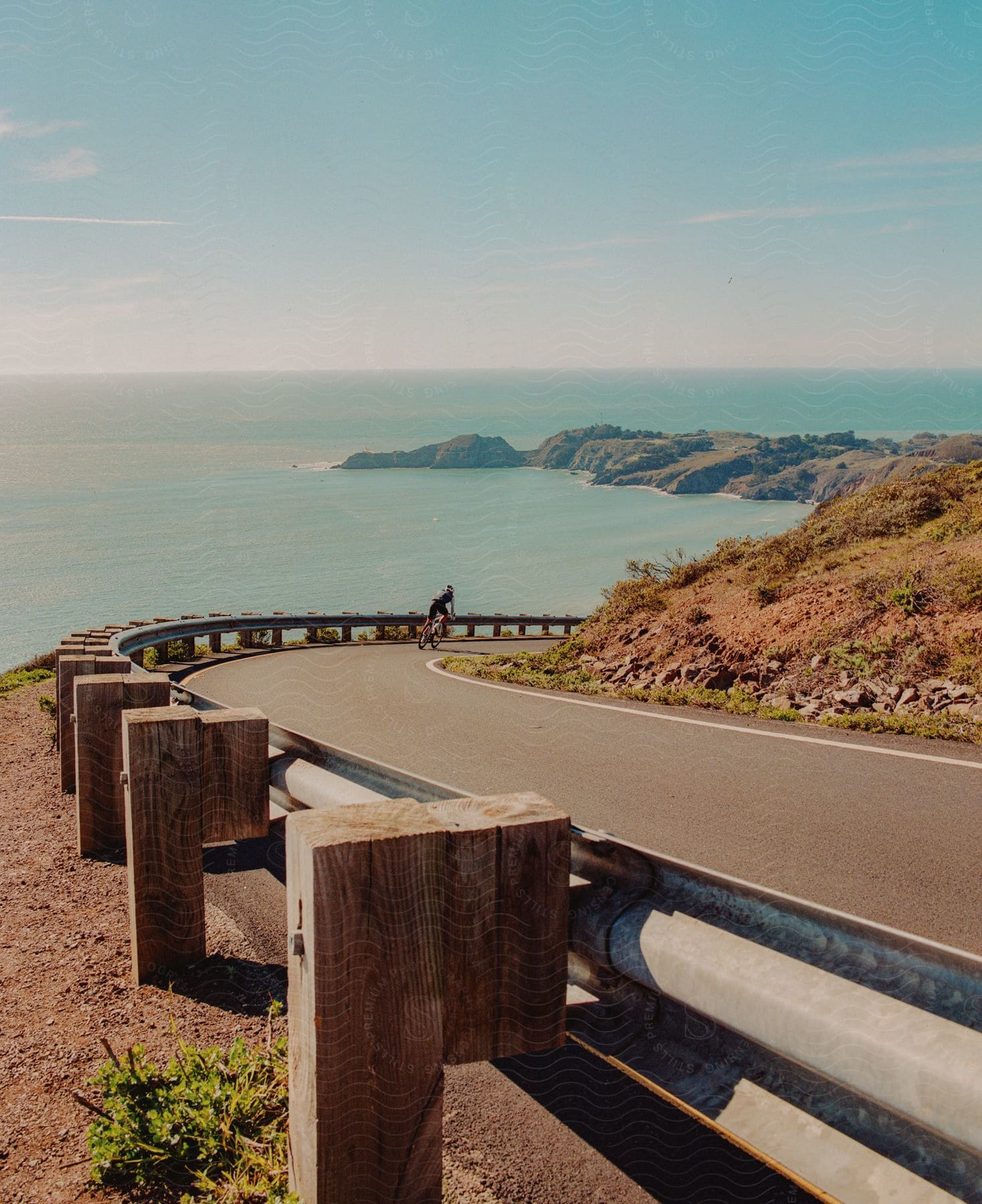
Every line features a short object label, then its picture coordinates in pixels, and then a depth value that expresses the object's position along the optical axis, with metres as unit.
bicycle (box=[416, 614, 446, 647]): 24.55
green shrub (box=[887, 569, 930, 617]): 11.88
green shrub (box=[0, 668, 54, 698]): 13.91
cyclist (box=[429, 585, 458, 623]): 24.02
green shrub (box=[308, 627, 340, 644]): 26.84
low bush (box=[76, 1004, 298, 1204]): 2.75
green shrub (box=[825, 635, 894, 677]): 11.30
